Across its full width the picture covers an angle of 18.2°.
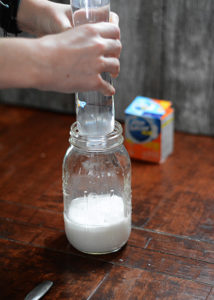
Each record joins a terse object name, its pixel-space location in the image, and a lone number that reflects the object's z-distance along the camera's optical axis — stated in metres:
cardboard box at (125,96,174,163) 1.18
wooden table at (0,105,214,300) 0.87
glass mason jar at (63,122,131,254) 0.90
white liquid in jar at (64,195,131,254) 0.91
